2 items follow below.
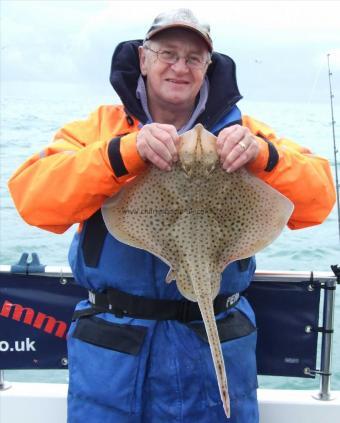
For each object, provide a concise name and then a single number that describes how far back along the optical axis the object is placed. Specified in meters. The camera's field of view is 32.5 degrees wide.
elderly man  2.47
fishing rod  4.07
